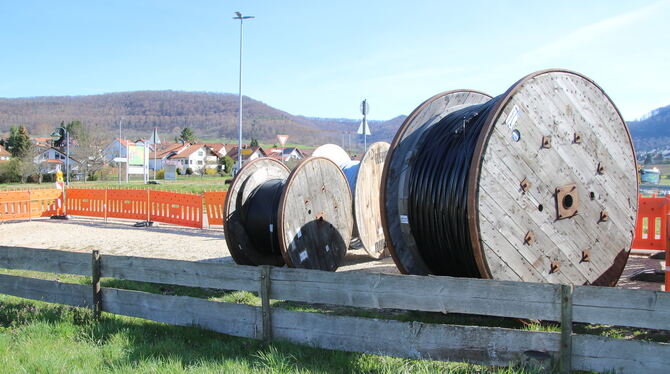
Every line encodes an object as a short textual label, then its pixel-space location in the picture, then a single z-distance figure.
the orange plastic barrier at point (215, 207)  14.53
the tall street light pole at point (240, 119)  24.34
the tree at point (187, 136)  128.54
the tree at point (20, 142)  70.11
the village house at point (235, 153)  101.36
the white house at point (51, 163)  62.47
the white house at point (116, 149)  89.97
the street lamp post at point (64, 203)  17.09
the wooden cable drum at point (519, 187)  5.27
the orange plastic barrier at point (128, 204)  15.84
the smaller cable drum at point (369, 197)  9.87
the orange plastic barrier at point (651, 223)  10.22
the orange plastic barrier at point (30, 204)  15.84
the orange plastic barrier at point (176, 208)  14.69
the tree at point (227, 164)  83.00
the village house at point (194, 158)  107.56
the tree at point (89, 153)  60.81
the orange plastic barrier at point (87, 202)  16.80
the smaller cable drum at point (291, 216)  7.54
